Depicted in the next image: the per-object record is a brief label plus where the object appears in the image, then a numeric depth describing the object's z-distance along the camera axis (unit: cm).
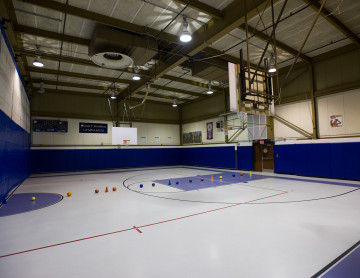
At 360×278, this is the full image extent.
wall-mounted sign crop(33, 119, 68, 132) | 1342
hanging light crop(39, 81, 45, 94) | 1258
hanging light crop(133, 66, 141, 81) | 982
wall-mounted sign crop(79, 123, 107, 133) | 1489
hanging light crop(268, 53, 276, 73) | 955
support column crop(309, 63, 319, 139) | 1004
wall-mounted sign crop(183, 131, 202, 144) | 1738
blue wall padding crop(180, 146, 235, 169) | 1410
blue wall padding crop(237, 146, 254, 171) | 1278
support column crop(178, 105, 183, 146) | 1934
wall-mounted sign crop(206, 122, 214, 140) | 1613
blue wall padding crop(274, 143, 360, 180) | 864
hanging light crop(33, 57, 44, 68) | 843
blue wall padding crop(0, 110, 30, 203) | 548
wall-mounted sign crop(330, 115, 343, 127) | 931
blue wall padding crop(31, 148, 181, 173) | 1333
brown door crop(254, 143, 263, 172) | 1259
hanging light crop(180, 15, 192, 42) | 620
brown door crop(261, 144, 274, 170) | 1218
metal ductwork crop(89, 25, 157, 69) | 708
